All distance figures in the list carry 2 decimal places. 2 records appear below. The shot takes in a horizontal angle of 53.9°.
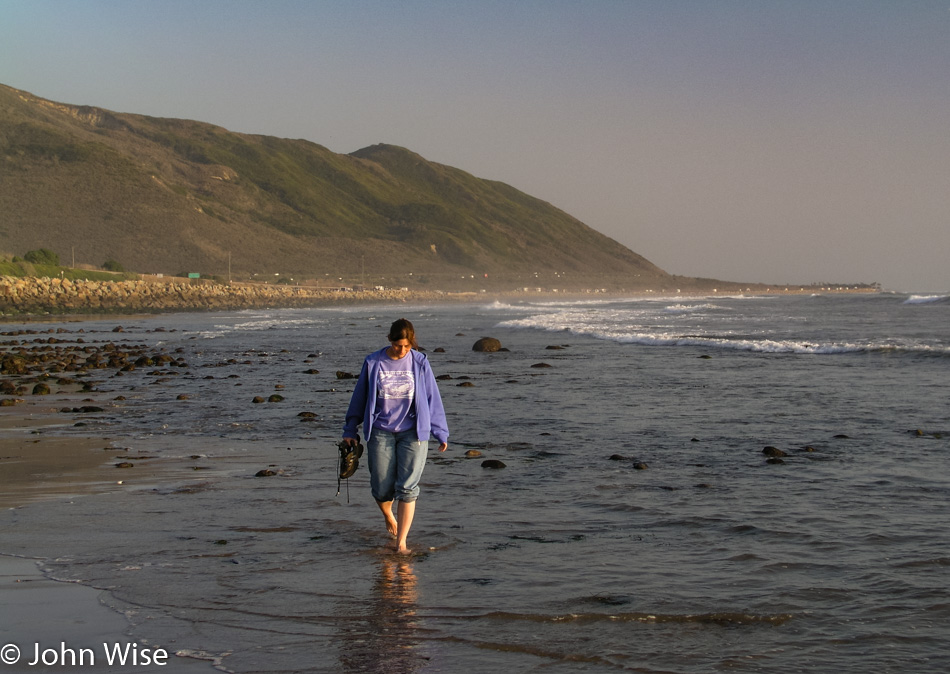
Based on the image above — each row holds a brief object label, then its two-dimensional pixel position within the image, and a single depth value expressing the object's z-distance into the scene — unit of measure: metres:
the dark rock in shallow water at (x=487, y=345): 28.41
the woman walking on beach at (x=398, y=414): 6.85
